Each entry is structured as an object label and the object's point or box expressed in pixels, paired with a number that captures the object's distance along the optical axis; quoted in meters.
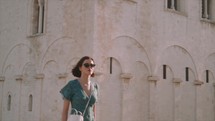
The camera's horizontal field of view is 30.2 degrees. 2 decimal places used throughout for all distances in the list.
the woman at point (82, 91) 5.25
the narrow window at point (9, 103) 19.08
